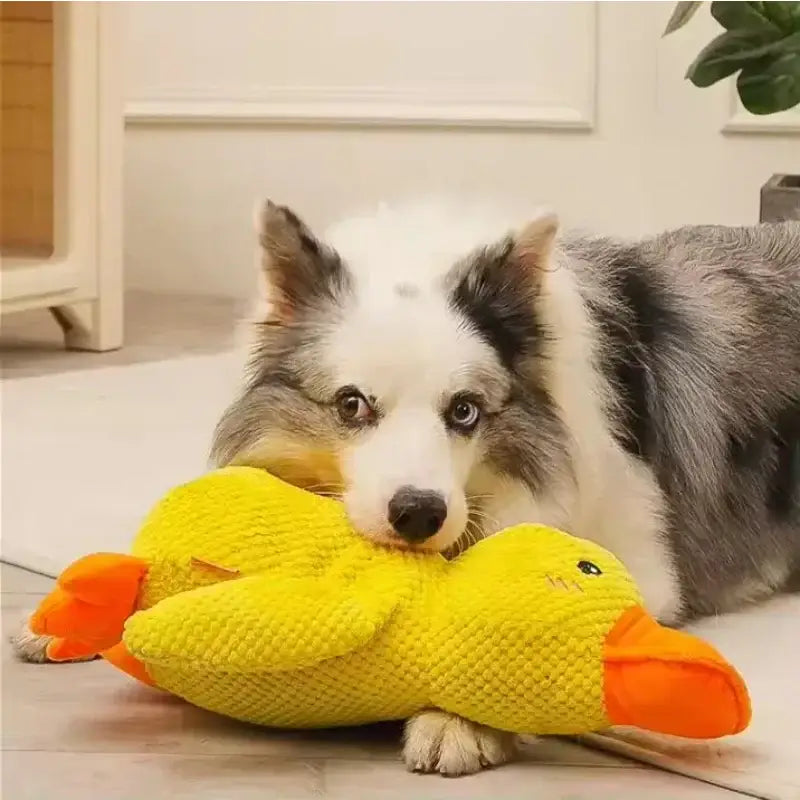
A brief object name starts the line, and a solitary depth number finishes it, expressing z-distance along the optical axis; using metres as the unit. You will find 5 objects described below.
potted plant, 2.60
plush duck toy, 1.34
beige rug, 1.41
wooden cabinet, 2.95
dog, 1.46
